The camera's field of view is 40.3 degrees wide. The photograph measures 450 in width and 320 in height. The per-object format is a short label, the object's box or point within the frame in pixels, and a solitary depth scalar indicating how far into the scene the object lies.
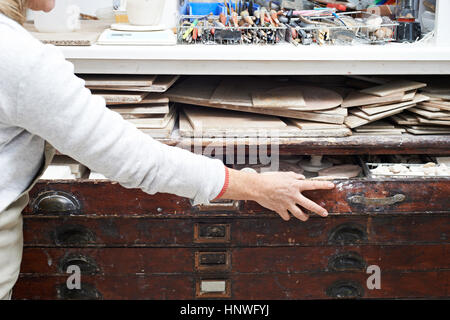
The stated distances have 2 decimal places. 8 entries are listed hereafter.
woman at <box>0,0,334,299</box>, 0.88
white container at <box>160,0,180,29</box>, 1.81
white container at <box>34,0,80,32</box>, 1.70
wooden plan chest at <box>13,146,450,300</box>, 1.57
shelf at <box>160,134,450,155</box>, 1.63
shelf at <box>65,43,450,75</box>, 1.56
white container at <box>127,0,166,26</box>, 1.66
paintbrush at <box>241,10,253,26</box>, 1.75
